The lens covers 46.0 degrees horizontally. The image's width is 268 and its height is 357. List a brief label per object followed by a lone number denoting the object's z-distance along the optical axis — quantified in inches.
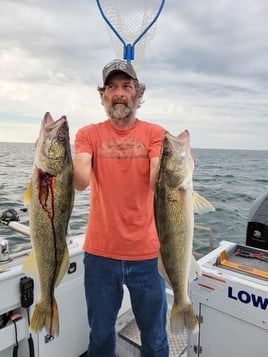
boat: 103.8
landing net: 126.8
